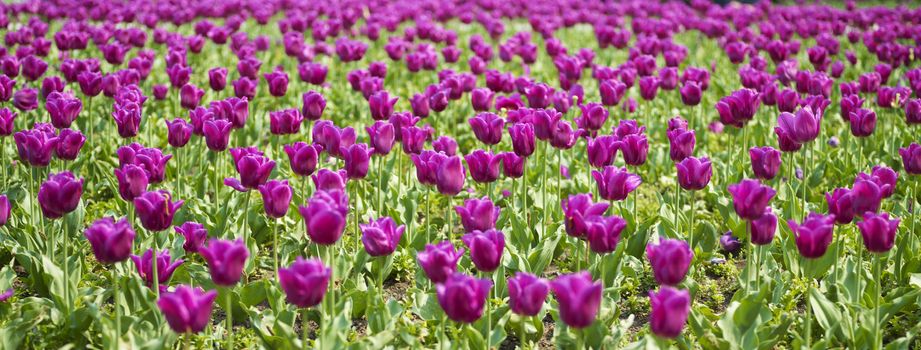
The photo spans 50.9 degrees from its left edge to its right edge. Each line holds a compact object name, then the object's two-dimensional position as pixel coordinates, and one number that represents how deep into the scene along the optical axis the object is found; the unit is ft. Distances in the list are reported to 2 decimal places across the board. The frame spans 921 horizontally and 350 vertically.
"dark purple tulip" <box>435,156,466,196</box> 12.98
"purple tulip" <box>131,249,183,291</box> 12.61
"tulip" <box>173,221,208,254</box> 13.21
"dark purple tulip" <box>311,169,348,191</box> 13.06
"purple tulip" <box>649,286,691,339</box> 9.30
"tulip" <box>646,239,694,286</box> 10.21
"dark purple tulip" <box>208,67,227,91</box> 21.40
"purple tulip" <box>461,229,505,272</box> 10.80
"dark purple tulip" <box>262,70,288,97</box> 20.81
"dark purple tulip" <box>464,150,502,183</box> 14.02
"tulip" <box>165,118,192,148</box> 16.29
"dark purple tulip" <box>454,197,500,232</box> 12.43
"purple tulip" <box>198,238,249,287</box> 9.84
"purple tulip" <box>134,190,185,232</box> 11.41
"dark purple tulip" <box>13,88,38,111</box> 19.63
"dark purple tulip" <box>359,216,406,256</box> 11.51
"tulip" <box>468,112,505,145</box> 15.98
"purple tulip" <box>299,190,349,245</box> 10.55
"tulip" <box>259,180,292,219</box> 12.49
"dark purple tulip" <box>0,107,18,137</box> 16.55
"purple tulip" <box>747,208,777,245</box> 11.91
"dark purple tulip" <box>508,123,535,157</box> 14.88
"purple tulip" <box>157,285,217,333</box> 9.44
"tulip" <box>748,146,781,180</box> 14.65
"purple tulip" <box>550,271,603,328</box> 9.29
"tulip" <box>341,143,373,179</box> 13.92
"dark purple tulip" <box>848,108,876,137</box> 17.38
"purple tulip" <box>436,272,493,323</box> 9.57
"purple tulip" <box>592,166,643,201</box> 13.24
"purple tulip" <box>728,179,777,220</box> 11.60
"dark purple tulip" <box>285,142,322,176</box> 13.93
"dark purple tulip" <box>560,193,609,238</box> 11.78
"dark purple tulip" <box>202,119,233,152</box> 15.56
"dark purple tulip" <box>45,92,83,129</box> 17.28
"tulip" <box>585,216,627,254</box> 11.27
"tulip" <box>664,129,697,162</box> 15.70
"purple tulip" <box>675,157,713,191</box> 13.79
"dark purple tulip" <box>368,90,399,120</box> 18.61
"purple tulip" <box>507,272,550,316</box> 9.91
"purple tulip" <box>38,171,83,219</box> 12.02
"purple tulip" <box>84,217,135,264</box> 10.78
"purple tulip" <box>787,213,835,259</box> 10.94
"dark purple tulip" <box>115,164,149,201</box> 12.78
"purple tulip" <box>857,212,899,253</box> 11.28
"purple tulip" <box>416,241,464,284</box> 10.47
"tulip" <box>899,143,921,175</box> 14.46
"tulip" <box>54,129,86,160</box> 15.05
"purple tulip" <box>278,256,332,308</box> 9.75
